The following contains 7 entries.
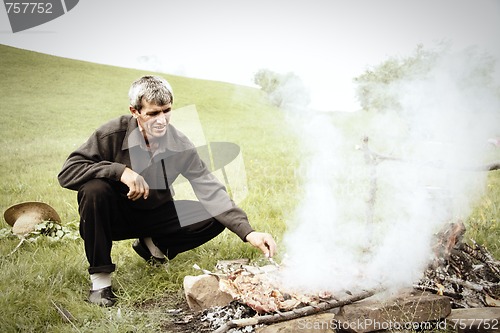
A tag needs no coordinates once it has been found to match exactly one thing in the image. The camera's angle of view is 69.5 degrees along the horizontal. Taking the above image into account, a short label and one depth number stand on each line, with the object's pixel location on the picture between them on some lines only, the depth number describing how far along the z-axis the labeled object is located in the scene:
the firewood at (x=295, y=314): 2.01
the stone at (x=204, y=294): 2.61
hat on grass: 3.88
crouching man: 2.71
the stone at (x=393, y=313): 2.16
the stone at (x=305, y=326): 2.09
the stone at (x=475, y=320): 2.08
